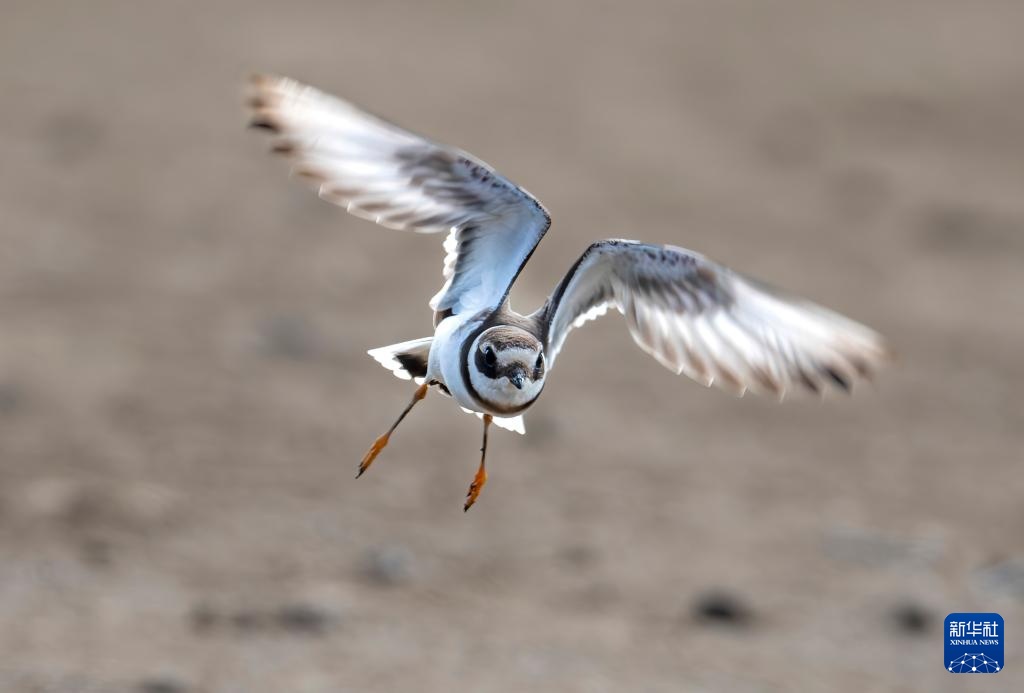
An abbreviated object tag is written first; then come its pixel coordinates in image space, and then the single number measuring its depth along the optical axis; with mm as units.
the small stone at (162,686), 14086
